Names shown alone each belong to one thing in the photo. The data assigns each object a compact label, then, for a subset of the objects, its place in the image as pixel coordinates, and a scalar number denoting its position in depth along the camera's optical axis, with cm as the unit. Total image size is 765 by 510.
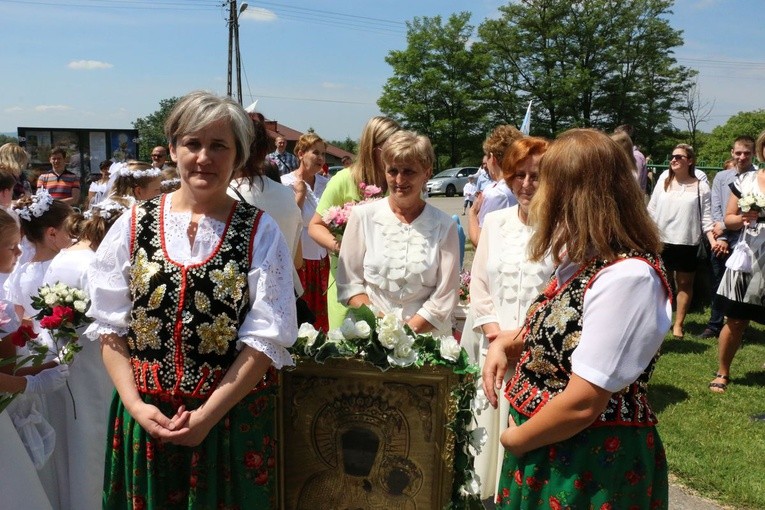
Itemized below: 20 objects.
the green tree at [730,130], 3588
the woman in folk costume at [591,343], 180
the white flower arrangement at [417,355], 252
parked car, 3250
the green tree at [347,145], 5736
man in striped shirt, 1077
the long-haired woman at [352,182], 399
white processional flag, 744
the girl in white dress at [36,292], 311
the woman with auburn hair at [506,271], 321
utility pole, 2572
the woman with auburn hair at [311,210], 540
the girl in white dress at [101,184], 840
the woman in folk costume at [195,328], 223
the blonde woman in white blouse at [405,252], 333
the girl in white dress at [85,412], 323
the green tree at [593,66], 4482
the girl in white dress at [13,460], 270
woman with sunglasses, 738
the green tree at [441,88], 4691
